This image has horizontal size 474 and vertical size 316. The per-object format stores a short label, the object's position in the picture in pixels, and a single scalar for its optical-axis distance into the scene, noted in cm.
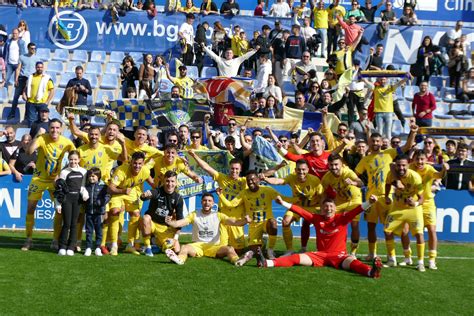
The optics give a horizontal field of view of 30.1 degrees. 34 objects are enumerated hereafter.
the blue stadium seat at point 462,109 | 2339
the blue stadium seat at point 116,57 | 2510
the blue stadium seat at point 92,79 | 2406
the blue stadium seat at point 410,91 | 2383
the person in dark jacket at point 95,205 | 1413
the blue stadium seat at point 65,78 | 2394
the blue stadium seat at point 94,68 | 2461
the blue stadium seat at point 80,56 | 2520
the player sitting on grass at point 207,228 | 1391
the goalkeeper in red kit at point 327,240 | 1330
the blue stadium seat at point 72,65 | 2469
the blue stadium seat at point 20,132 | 2097
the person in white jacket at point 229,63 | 2241
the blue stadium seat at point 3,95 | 2322
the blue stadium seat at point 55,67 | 2453
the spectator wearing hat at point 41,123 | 1819
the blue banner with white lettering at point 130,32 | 2538
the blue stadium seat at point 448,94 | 2396
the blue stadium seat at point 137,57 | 2501
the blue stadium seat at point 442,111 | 2347
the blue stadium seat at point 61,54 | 2517
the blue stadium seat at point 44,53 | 2503
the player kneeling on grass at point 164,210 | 1412
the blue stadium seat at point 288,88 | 2322
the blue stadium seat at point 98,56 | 2525
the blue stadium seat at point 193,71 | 2355
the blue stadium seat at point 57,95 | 2325
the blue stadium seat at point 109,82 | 2409
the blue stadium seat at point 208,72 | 2383
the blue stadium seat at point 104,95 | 2331
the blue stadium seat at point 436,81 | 2481
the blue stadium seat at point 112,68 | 2466
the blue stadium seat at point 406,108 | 2319
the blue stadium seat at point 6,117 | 2225
